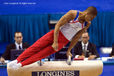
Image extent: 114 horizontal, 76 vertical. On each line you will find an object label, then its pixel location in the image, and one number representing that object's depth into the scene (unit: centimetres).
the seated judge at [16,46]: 955
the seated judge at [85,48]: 922
